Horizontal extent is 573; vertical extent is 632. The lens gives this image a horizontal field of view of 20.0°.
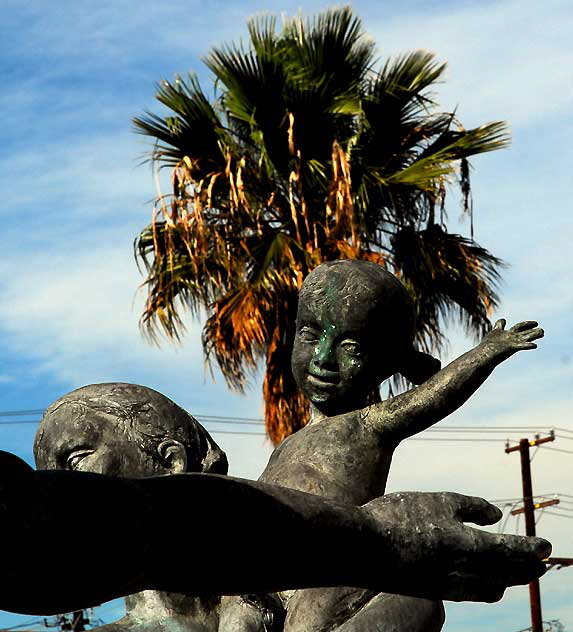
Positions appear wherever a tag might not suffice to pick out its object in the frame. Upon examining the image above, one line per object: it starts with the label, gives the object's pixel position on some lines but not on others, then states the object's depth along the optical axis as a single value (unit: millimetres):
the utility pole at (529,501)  25672
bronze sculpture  3023
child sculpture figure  5395
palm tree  16328
